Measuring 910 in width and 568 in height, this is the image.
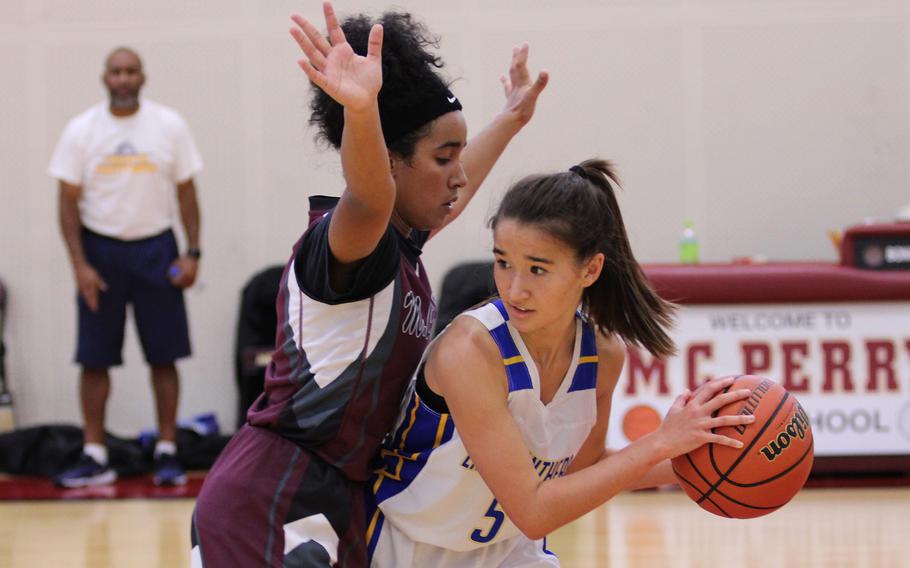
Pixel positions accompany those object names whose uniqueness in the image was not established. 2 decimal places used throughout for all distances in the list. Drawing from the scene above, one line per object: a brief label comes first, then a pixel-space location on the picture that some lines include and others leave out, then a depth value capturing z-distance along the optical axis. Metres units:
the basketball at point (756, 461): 4.67
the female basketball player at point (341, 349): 4.59
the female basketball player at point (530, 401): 4.61
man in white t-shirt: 12.31
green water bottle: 12.84
